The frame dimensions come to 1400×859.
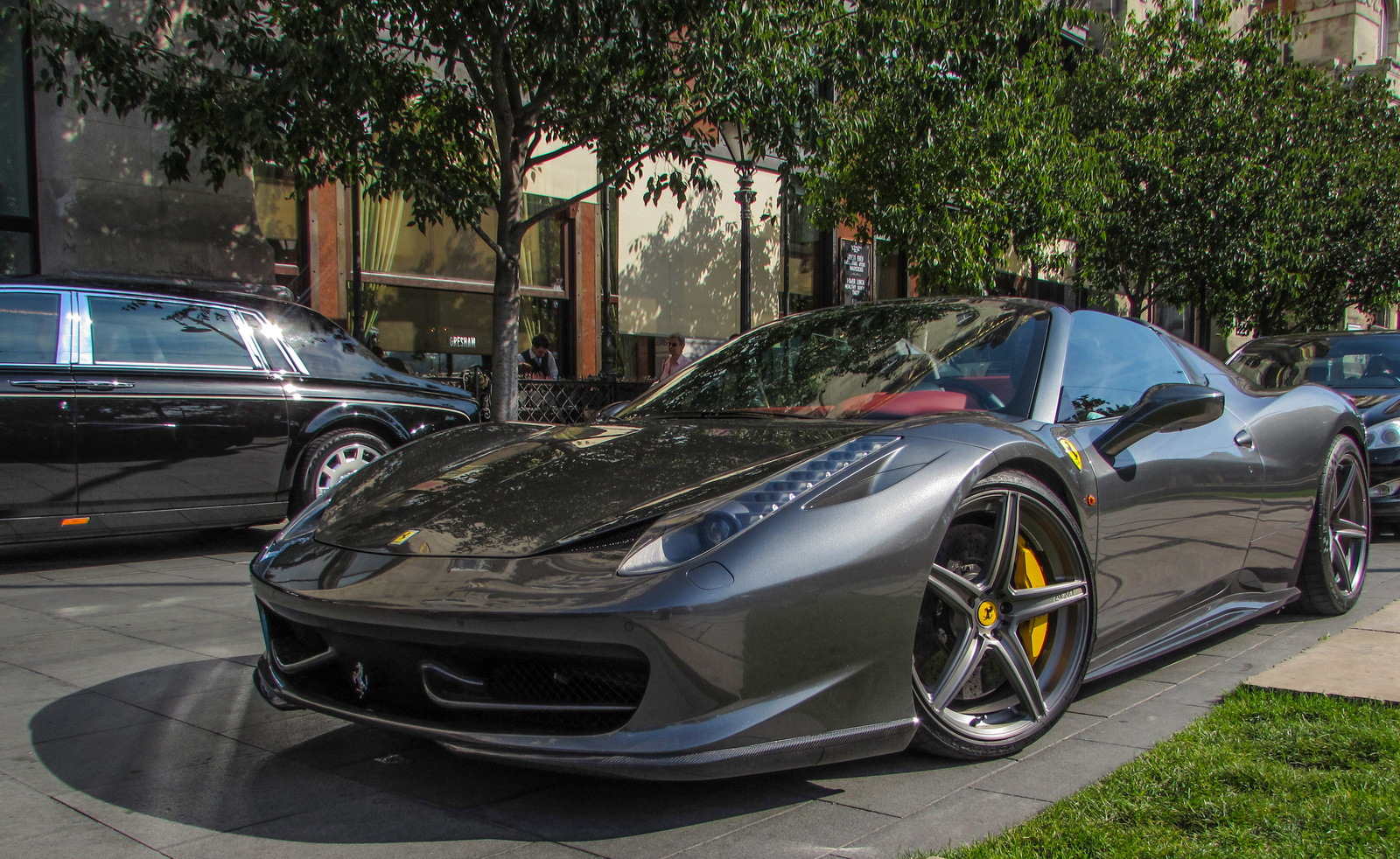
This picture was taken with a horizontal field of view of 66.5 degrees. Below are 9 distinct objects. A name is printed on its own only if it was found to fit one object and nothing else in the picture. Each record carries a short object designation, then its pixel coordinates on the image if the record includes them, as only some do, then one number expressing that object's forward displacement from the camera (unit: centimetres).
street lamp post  1110
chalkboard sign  1159
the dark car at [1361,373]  695
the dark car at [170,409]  557
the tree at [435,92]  705
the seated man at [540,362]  1259
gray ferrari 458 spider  219
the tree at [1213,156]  1570
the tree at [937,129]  829
